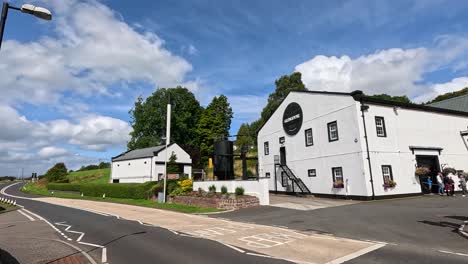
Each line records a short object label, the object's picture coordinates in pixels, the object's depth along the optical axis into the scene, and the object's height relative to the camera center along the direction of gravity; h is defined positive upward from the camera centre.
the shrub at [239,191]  23.90 -0.47
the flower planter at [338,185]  24.89 -0.22
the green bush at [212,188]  26.41 -0.21
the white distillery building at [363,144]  23.50 +3.20
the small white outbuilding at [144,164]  46.16 +3.77
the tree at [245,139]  74.64 +11.69
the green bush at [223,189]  24.68 -0.34
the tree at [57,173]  66.76 +3.72
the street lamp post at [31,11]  6.69 +3.93
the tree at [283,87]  58.06 +18.32
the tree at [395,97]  62.57 +17.21
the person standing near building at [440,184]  23.81 -0.34
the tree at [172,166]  35.78 +2.41
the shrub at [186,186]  29.12 +0.05
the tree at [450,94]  58.41 +16.52
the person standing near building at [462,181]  24.43 -0.21
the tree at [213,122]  64.06 +13.39
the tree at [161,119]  62.28 +13.96
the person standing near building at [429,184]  24.83 -0.37
